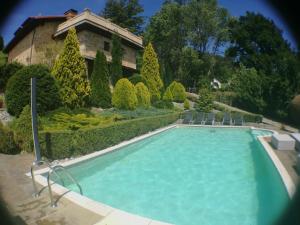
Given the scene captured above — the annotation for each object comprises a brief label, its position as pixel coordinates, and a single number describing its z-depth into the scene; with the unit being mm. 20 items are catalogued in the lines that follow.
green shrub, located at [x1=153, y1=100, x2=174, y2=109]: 13228
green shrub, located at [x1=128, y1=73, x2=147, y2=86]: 13422
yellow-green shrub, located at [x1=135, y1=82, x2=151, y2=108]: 13192
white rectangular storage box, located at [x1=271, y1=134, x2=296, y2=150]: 5977
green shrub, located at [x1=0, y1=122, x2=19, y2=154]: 6555
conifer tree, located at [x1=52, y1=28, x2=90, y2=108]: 10305
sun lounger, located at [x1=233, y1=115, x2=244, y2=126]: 11131
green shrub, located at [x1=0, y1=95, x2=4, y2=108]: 10113
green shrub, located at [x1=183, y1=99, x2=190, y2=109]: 13420
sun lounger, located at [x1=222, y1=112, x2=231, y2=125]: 11619
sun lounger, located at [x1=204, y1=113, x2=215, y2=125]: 14412
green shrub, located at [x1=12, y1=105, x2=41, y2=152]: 6812
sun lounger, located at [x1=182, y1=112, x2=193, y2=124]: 14476
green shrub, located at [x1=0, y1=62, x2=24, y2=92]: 9984
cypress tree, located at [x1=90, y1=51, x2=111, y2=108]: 12280
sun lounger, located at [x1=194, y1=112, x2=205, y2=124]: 14787
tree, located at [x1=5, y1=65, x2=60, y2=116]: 8695
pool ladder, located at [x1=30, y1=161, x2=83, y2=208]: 3753
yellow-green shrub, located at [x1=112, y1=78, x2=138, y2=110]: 12963
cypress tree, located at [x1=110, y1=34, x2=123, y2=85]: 13898
